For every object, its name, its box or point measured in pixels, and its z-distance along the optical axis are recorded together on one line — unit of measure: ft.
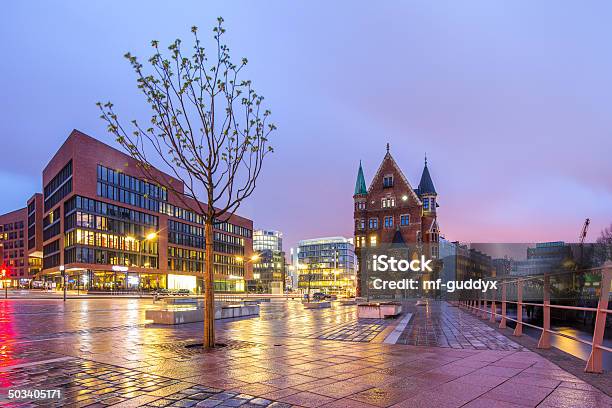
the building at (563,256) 298.70
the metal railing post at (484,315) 70.35
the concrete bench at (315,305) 103.96
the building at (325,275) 604.49
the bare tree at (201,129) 34.83
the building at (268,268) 549.54
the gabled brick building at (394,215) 252.21
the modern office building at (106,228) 236.22
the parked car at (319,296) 199.21
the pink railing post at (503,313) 47.83
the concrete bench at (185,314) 54.19
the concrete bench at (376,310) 66.80
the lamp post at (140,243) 262.43
